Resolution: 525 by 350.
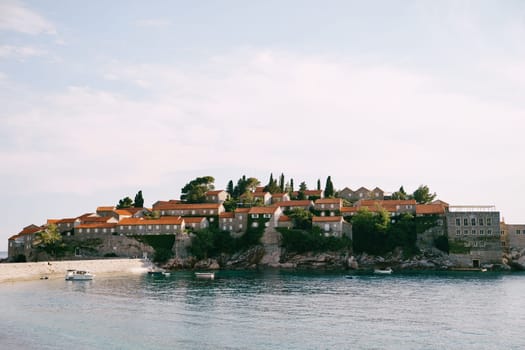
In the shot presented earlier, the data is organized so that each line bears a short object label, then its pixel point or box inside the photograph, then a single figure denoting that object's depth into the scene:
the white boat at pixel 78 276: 81.62
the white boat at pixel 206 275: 85.45
